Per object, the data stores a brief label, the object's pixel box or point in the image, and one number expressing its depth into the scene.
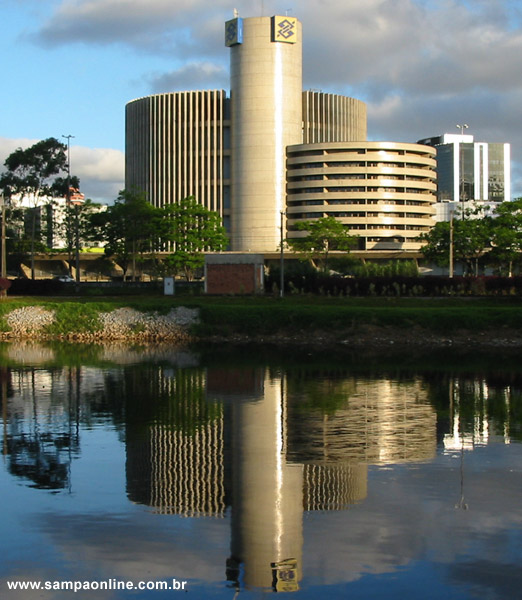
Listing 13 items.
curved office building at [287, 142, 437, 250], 175.75
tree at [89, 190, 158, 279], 107.12
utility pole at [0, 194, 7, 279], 76.45
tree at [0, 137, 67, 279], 112.94
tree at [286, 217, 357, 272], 119.88
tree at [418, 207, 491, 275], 95.88
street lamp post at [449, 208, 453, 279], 86.26
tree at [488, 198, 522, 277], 93.12
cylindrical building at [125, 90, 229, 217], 186.00
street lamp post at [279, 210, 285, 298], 67.13
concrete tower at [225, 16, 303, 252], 172.88
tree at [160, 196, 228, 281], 105.06
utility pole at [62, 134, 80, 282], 89.44
